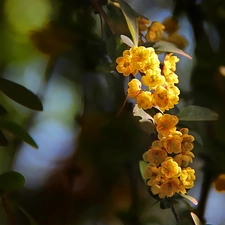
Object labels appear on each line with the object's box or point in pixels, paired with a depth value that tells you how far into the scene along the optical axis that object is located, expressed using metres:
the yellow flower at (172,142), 1.41
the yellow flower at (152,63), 1.41
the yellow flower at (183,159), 1.41
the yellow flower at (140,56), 1.41
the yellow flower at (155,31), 1.48
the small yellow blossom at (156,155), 1.41
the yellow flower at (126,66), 1.42
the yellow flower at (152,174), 1.41
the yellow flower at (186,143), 1.41
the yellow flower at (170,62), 1.43
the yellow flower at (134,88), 1.41
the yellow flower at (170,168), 1.40
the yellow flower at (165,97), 1.41
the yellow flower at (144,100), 1.41
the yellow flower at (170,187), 1.41
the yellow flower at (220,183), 1.52
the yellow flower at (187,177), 1.41
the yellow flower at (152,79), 1.41
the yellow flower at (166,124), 1.41
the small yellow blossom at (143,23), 1.48
